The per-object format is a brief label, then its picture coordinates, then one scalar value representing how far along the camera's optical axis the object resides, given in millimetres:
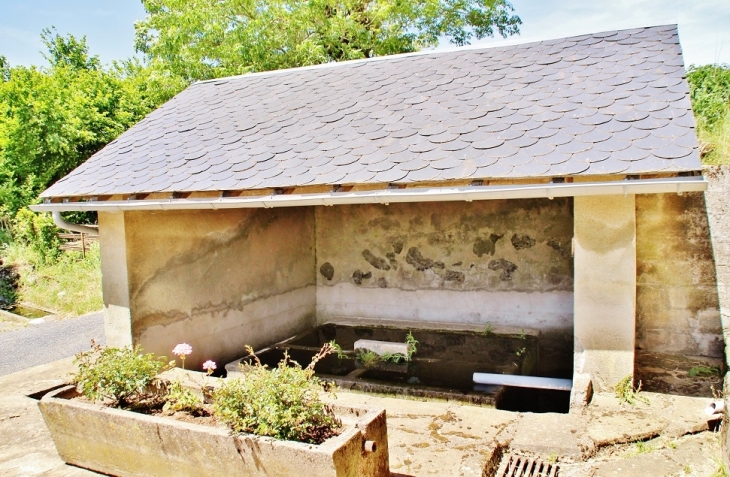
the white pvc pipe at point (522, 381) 4812
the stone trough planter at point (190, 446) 2857
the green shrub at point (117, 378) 3701
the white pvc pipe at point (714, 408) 3730
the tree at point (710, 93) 8555
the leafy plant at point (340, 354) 6266
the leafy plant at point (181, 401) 3609
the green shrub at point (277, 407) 2998
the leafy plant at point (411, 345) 6034
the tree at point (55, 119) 15453
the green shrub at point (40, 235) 15242
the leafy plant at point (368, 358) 5965
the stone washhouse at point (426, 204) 4199
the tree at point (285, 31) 13930
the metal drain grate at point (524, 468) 3373
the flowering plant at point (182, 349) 3916
